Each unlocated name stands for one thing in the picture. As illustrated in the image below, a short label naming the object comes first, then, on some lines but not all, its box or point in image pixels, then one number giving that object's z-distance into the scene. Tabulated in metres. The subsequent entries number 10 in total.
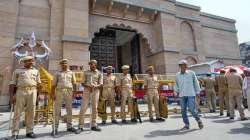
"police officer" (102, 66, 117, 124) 6.61
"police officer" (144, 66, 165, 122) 6.88
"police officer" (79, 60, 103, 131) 5.37
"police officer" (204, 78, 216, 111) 8.95
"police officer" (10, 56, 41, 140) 4.74
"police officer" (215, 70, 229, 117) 7.79
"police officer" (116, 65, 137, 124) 6.60
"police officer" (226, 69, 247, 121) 6.59
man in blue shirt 5.45
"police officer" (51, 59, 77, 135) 5.19
